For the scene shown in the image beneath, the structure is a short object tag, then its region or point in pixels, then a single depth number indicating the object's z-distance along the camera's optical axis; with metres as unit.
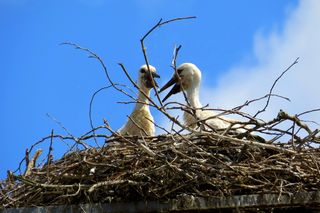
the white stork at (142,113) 13.93
